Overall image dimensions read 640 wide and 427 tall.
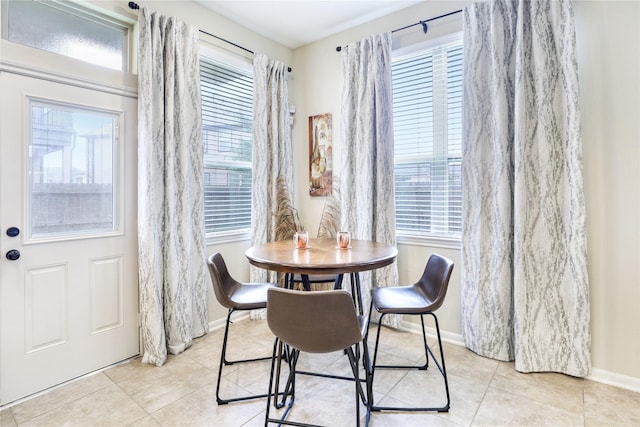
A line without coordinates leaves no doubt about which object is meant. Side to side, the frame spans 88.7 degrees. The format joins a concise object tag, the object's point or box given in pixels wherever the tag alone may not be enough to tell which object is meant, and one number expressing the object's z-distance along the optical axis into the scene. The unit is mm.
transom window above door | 1975
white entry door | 1931
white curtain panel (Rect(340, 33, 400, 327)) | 2920
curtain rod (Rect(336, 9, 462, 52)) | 2634
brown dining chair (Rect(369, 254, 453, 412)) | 1852
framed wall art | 3459
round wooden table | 1688
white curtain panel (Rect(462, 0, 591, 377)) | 2139
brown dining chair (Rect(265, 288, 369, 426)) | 1433
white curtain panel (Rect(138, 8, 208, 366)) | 2381
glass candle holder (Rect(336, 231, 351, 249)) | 2197
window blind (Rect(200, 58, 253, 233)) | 3053
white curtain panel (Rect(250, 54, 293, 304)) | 3262
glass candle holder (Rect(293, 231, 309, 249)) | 2186
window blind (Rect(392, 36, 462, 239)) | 2766
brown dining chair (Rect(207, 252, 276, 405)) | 1907
